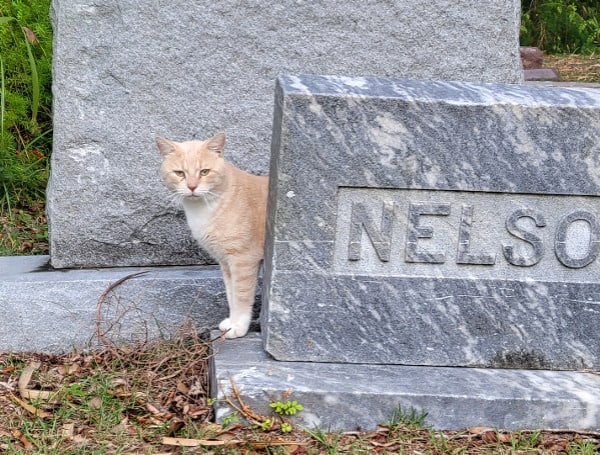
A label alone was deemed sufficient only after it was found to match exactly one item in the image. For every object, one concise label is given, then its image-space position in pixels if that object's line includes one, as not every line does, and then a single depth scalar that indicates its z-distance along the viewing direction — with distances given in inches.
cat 135.3
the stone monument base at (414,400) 122.0
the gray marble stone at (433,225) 125.0
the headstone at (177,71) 157.2
